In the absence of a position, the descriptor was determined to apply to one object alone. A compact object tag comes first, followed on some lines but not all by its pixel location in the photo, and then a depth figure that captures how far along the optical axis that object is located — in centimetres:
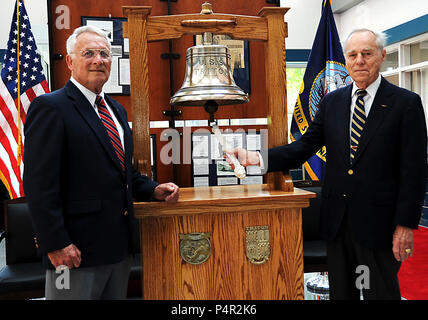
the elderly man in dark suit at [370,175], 210
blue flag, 425
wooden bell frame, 224
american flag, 373
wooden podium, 212
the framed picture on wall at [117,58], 376
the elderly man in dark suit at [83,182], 178
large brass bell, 223
